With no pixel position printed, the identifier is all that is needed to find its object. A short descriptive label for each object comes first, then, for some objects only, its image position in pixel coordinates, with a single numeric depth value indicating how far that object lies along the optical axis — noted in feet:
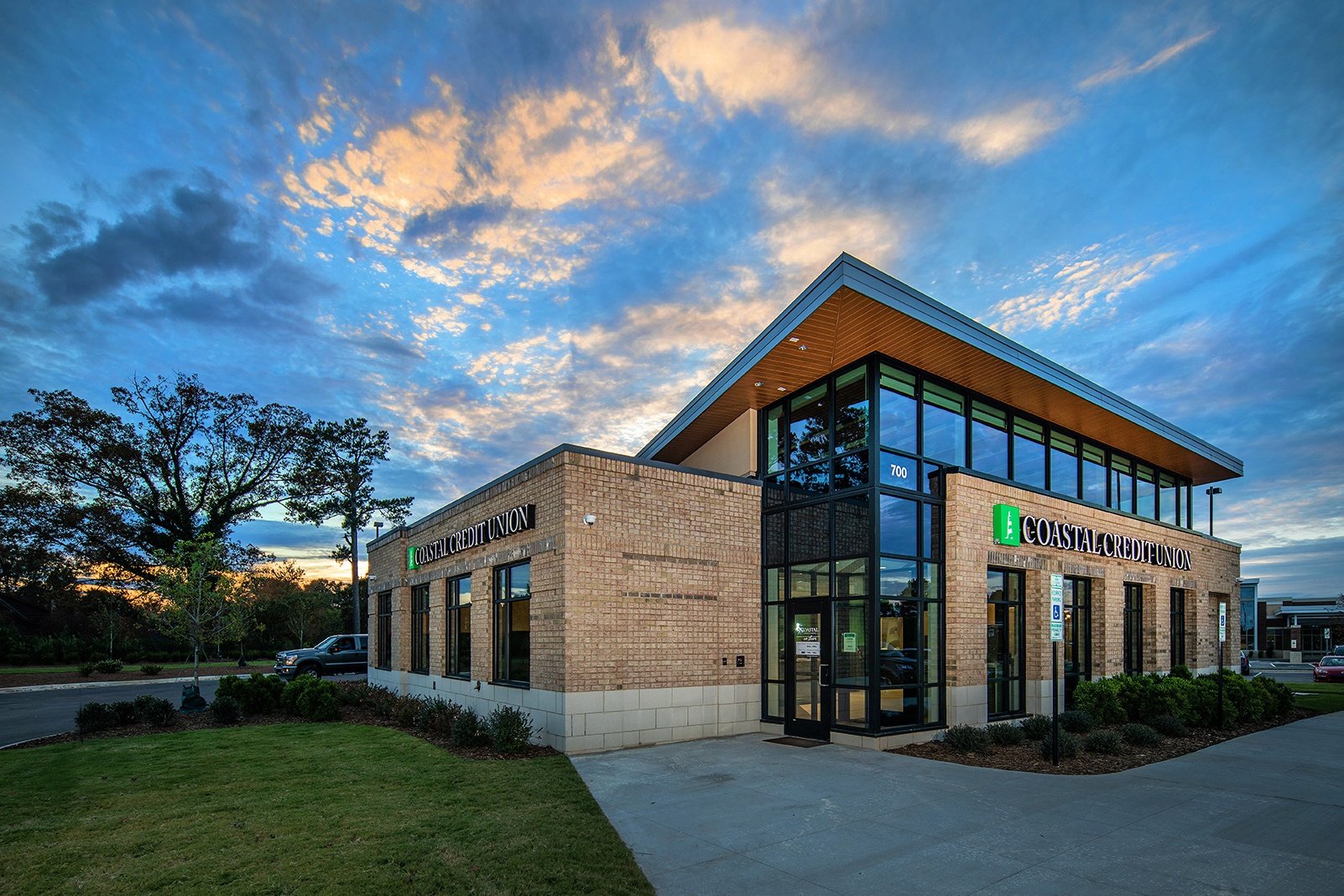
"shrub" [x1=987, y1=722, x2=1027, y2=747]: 38.06
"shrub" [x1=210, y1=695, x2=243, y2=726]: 49.37
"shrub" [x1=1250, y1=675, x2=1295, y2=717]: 52.95
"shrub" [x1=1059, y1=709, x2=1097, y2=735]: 41.37
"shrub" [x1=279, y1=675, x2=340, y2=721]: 51.70
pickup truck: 83.61
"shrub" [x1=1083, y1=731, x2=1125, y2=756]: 36.19
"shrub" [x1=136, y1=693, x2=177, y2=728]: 47.73
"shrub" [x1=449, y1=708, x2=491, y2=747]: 36.91
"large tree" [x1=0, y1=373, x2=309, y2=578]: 110.73
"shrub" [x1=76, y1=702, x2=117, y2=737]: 44.78
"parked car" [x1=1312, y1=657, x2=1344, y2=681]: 106.63
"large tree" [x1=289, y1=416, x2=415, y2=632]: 134.21
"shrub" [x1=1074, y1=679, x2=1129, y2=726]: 44.50
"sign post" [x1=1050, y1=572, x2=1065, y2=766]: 32.94
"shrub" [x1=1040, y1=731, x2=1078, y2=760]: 34.94
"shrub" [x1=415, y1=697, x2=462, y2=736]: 41.34
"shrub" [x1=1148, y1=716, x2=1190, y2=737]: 42.29
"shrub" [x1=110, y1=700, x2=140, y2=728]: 47.37
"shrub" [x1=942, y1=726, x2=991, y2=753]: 36.70
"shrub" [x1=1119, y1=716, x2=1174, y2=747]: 38.63
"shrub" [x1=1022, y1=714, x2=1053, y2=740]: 39.70
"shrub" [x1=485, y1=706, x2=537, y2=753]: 35.99
